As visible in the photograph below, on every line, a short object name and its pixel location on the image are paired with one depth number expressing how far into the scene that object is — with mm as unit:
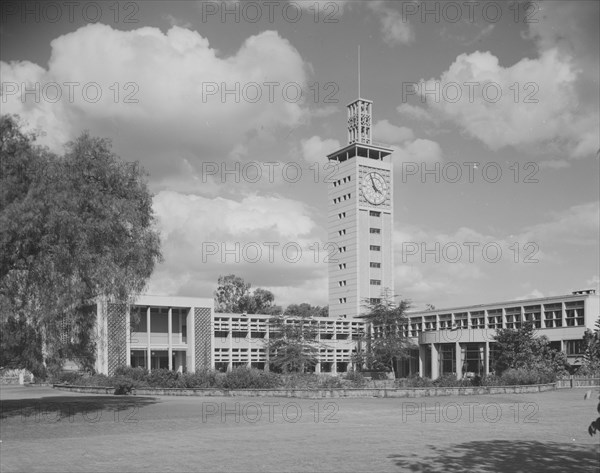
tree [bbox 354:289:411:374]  69750
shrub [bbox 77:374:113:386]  46016
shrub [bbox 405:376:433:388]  38969
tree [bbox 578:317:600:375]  50312
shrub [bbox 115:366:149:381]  48178
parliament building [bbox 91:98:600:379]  68938
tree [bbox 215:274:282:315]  118125
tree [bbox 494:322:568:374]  53344
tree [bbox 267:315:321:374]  71688
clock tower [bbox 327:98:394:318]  110125
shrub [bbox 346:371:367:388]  37788
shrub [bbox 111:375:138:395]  40281
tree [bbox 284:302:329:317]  83100
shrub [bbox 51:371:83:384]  51738
